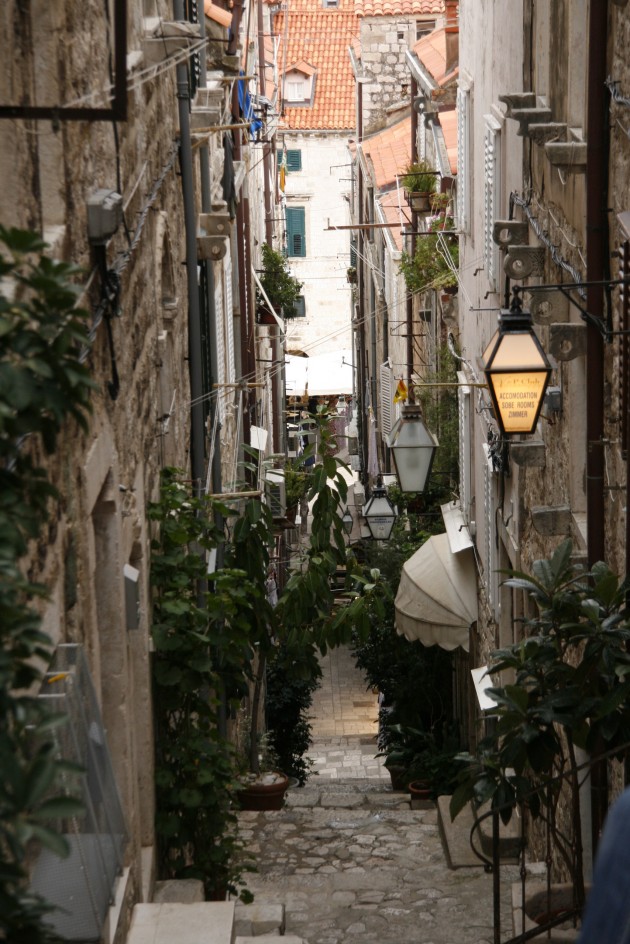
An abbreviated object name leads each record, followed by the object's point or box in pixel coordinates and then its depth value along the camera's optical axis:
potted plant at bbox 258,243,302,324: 27.58
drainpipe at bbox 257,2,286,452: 28.46
